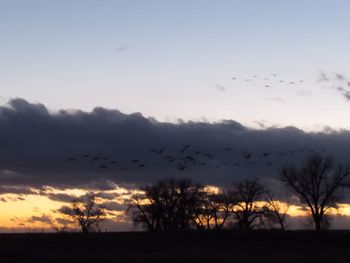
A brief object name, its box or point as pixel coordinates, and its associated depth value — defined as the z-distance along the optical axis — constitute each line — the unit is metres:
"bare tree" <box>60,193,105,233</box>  105.25
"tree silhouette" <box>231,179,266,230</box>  98.38
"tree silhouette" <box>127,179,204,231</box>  96.06
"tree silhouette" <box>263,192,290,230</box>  96.25
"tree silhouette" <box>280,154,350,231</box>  87.56
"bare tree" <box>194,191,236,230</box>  100.44
